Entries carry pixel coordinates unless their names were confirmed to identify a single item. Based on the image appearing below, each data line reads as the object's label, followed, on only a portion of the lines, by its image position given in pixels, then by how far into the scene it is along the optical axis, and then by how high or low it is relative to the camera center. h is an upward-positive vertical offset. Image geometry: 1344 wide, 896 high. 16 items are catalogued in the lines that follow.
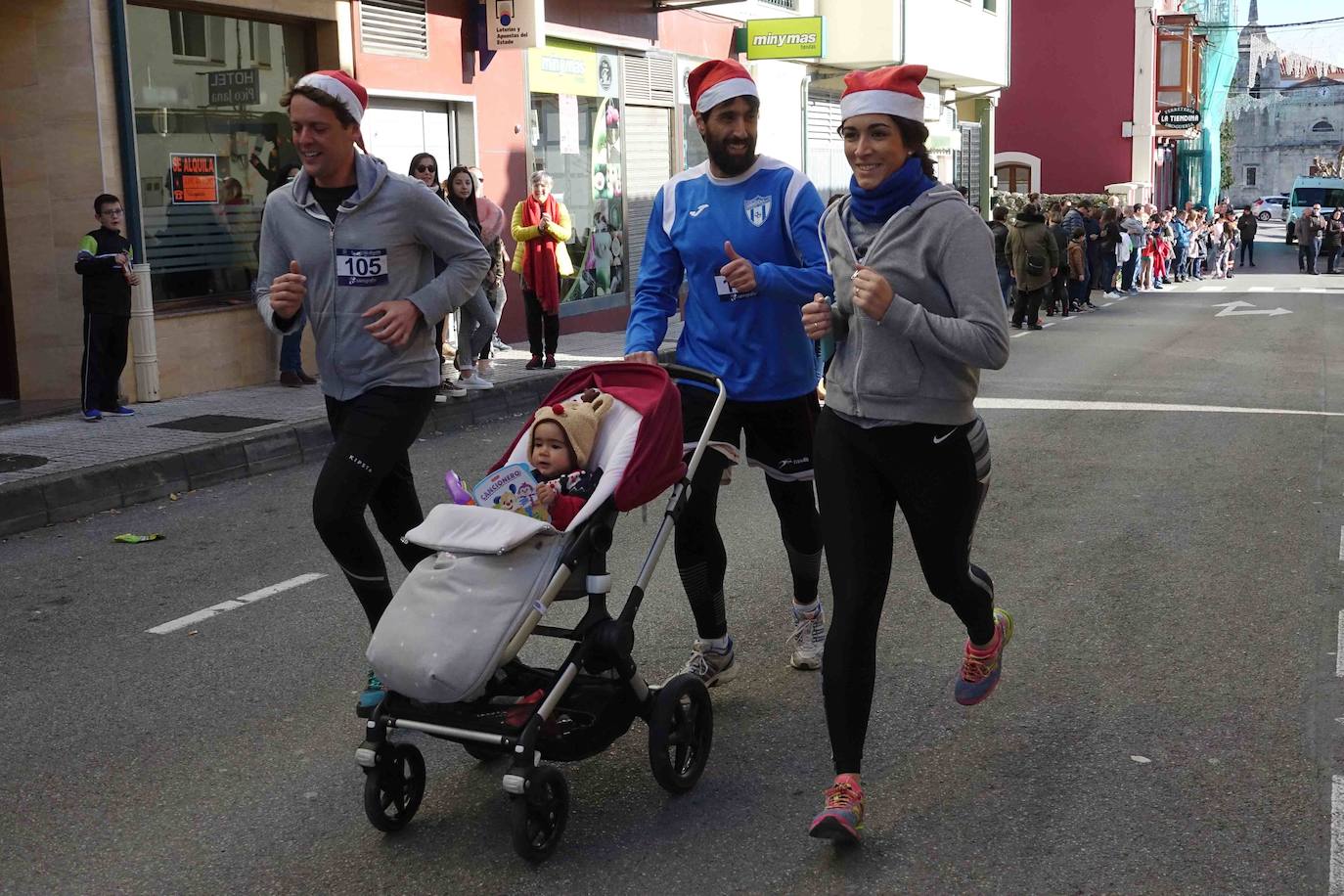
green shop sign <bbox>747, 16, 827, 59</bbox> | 21.20 +2.41
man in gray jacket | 4.45 -0.21
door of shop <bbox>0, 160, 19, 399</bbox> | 12.02 -0.90
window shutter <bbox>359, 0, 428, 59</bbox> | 14.71 +1.88
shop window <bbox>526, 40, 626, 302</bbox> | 17.92 +0.81
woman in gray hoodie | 3.71 -0.43
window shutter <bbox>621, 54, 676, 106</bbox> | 19.84 +1.76
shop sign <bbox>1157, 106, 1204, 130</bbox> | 46.62 +2.48
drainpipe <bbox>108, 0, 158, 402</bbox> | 11.77 -0.02
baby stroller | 3.68 -1.08
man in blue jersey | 4.63 -0.29
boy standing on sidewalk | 11.03 -0.51
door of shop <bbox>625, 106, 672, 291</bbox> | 20.03 +0.66
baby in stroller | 4.03 -0.63
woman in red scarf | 13.93 -0.40
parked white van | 57.38 +0.04
